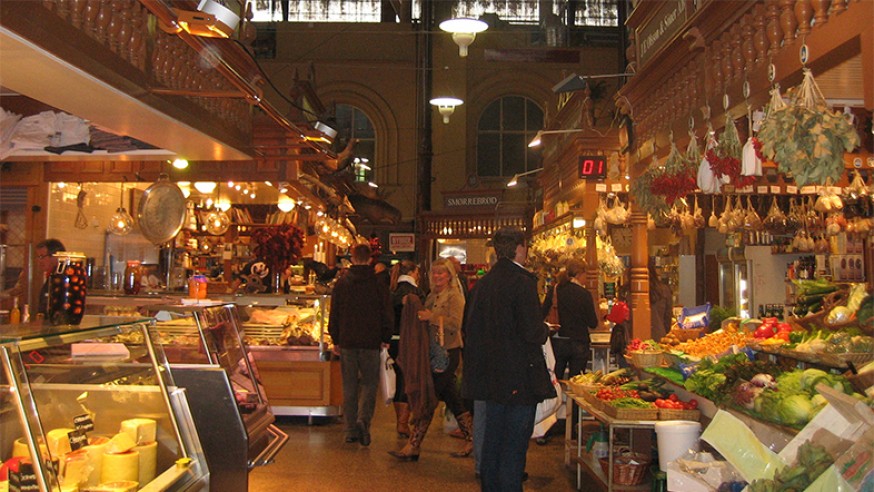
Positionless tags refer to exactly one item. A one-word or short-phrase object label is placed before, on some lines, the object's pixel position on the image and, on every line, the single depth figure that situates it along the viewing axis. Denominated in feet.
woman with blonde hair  22.58
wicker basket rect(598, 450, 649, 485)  17.54
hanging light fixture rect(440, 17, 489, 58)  34.50
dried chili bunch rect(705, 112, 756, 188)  15.97
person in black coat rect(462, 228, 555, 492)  15.26
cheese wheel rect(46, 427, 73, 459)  11.00
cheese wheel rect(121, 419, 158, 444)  12.19
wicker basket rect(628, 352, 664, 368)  21.15
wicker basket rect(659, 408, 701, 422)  17.16
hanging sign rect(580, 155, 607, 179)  31.68
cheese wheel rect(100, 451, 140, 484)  11.34
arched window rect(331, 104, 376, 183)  71.92
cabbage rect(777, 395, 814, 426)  13.12
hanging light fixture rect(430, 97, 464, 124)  47.92
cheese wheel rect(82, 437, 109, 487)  11.23
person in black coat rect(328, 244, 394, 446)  24.50
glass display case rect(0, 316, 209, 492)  9.86
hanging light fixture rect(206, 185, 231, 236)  33.71
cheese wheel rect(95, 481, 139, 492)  11.06
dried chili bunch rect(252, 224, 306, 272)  30.78
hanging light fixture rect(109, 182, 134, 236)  28.86
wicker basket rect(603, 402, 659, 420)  17.19
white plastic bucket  16.47
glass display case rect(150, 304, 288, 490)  14.97
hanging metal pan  26.16
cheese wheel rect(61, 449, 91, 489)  10.85
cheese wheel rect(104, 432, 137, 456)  11.65
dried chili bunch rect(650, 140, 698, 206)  18.67
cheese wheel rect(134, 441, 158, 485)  11.91
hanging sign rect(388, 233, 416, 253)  63.87
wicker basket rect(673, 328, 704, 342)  24.02
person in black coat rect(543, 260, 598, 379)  25.90
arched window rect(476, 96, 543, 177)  72.59
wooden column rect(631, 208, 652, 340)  31.65
